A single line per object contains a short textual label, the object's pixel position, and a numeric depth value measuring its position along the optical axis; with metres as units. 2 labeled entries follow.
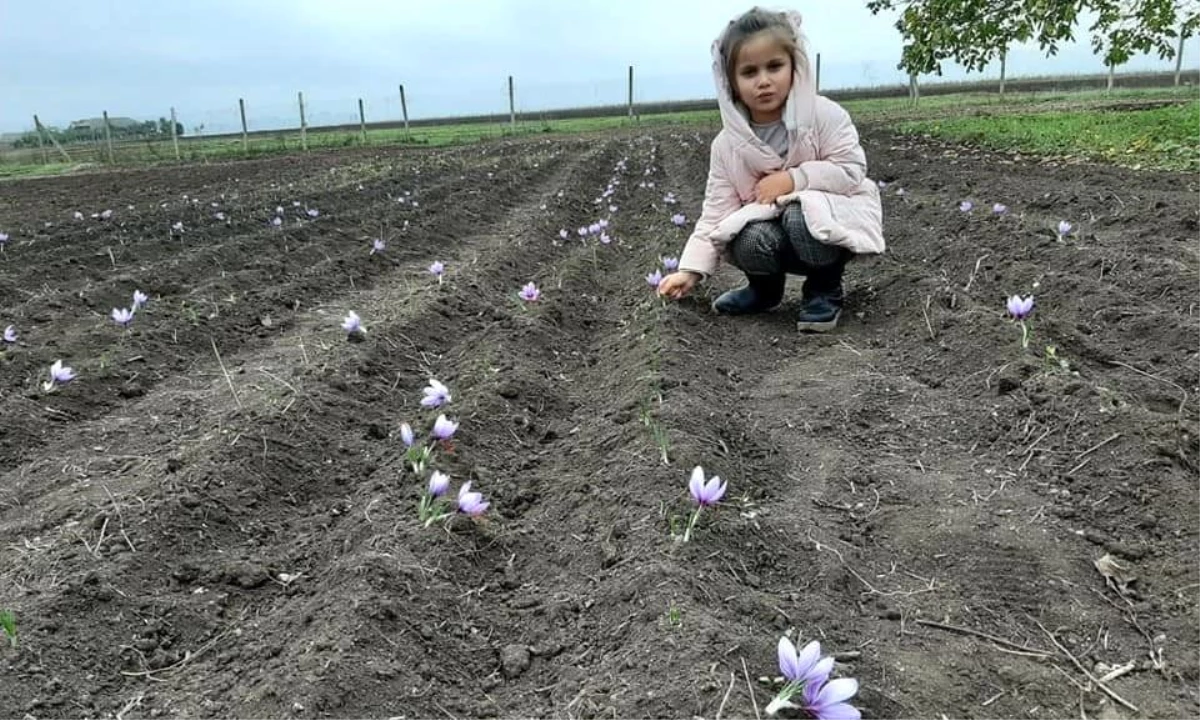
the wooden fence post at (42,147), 28.83
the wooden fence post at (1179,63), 31.47
